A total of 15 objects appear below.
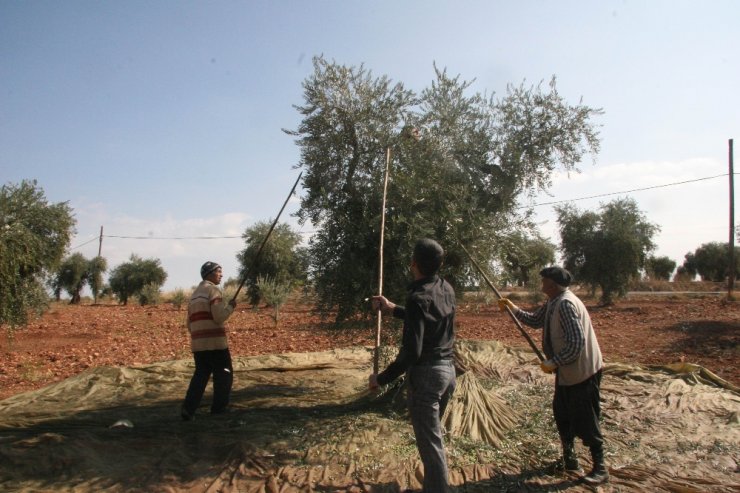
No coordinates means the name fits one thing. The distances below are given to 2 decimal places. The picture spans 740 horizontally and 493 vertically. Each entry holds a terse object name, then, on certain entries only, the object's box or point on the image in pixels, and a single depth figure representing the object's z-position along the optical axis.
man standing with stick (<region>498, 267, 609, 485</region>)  4.72
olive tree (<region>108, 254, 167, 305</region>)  41.81
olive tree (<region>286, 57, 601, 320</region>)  7.20
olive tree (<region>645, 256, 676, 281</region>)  61.16
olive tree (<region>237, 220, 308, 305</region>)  29.97
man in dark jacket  4.01
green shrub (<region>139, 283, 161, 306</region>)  36.81
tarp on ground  4.86
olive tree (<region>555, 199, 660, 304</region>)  26.08
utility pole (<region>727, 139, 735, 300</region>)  25.84
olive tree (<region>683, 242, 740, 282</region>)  53.81
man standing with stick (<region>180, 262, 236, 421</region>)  6.63
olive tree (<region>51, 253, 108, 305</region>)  42.84
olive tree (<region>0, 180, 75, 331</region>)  12.65
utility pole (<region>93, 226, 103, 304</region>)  43.83
